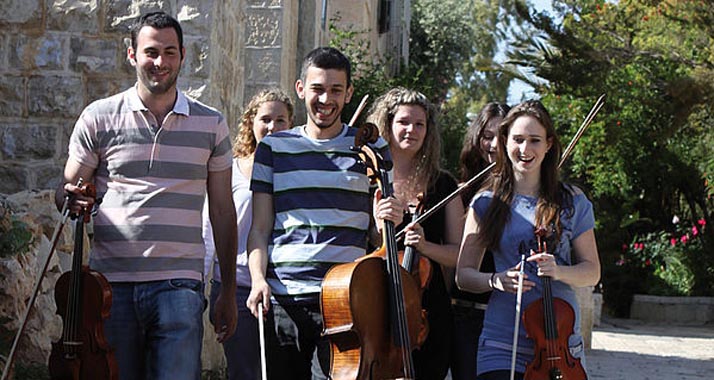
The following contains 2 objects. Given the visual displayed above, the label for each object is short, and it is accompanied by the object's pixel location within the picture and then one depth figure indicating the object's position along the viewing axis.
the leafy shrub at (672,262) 17.45
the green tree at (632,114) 15.84
